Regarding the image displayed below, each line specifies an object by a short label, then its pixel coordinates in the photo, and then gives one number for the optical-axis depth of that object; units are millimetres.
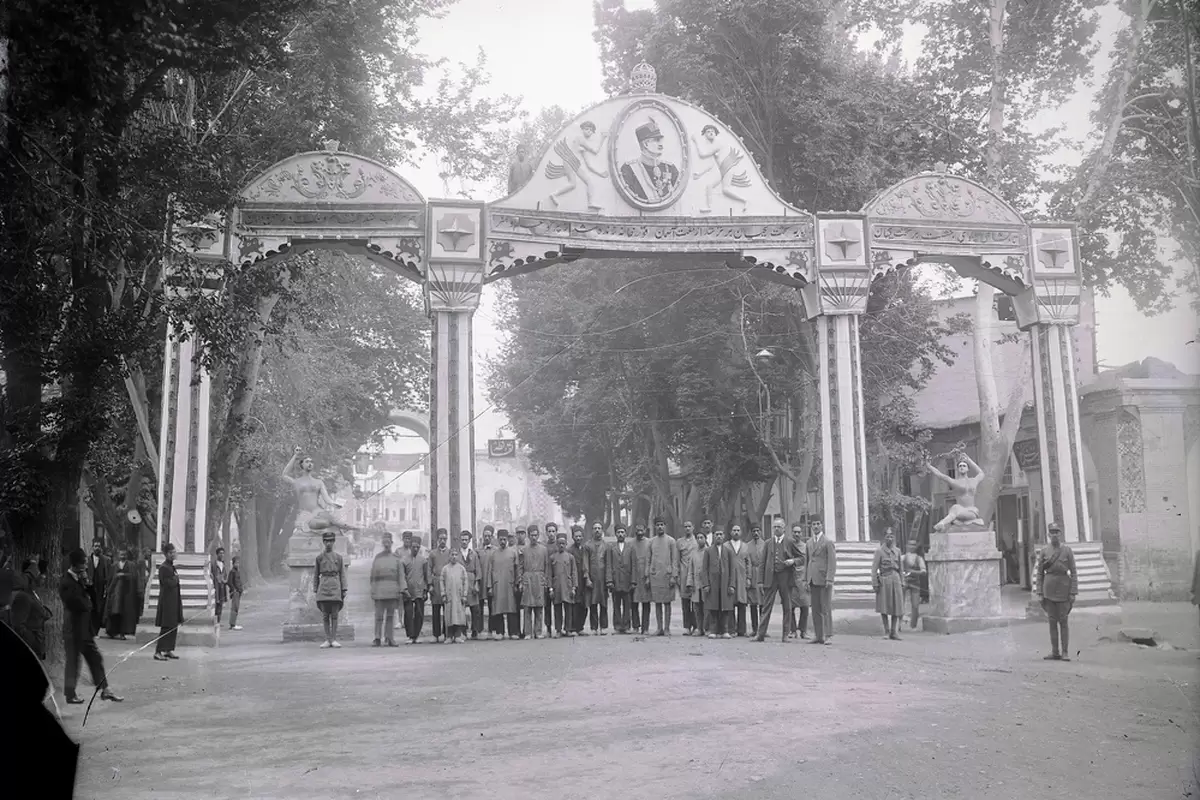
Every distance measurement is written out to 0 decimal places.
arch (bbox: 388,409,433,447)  31453
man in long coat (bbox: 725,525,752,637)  13383
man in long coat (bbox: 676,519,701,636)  13883
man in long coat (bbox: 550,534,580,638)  13570
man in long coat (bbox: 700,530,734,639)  13461
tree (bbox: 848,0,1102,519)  16875
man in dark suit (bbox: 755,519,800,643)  12797
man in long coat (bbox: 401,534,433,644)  13148
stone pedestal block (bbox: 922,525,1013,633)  13523
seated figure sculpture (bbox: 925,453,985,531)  13672
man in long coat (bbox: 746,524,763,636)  13422
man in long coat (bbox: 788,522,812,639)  12766
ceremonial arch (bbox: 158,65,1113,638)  13891
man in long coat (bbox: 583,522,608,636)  13891
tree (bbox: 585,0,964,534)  18812
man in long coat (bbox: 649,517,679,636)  13773
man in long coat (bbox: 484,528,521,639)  13453
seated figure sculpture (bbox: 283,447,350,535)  14258
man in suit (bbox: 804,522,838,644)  12500
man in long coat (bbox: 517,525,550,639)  13477
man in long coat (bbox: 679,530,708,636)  13695
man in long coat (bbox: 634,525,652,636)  13883
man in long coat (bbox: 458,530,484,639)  13375
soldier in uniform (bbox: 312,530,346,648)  12766
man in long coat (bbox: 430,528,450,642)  13180
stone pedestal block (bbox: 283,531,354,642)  13868
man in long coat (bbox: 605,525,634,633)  13891
